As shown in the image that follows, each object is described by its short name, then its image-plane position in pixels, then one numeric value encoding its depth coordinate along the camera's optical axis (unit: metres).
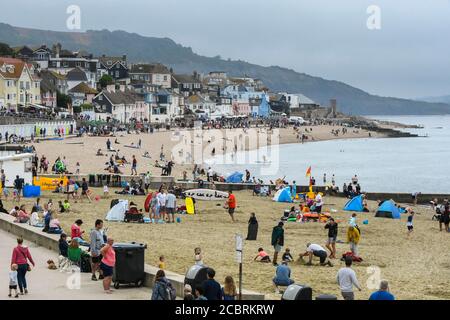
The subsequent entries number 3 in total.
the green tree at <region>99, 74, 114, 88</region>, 133.50
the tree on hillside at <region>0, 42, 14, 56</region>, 125.52
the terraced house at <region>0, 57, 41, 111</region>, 91.69
